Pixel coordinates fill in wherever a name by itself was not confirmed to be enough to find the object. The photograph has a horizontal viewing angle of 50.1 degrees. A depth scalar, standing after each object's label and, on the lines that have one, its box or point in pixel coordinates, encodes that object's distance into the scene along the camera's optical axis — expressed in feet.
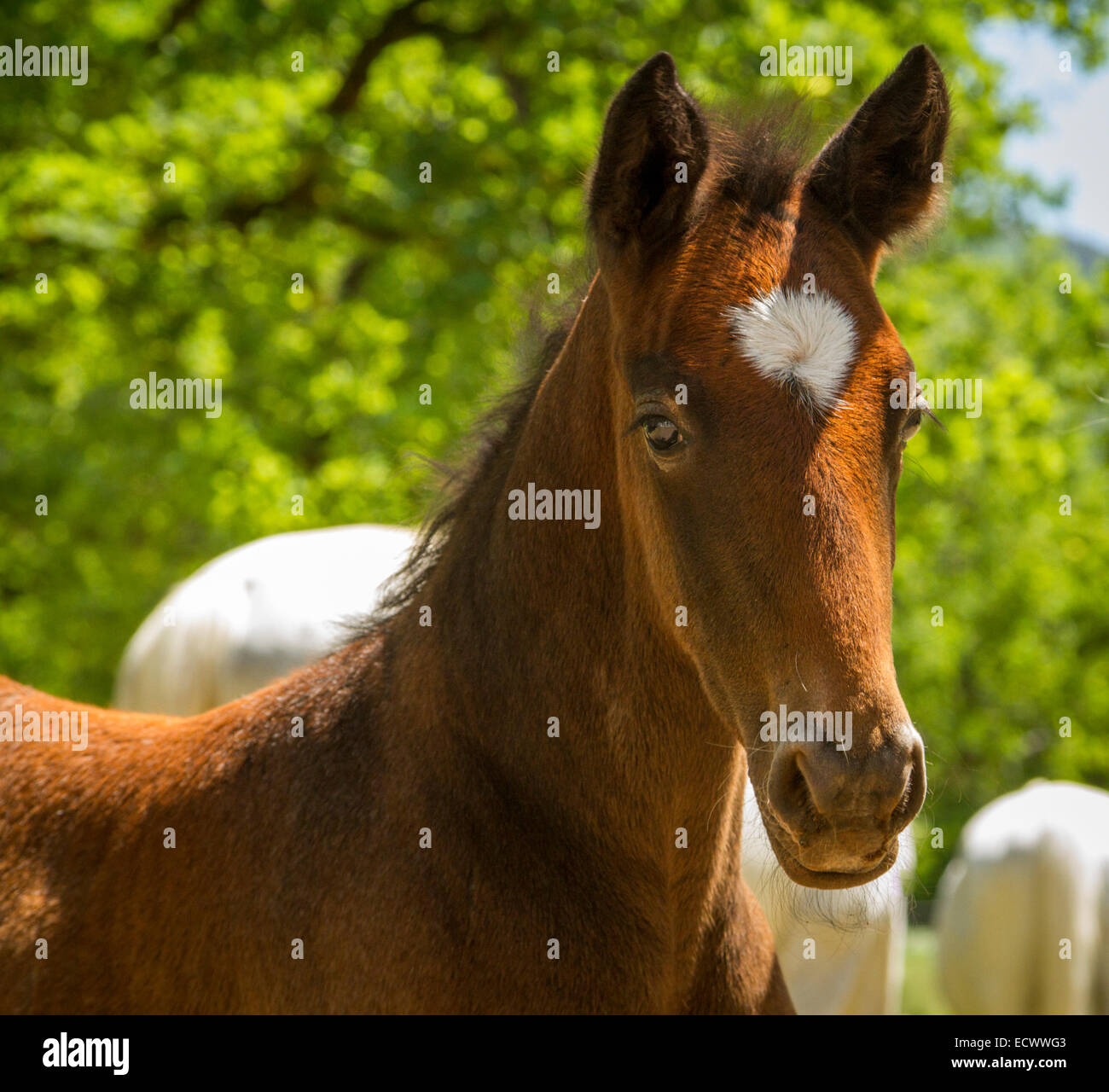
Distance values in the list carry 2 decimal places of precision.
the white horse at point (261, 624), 20.39
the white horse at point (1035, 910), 21.04
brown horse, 7.27
